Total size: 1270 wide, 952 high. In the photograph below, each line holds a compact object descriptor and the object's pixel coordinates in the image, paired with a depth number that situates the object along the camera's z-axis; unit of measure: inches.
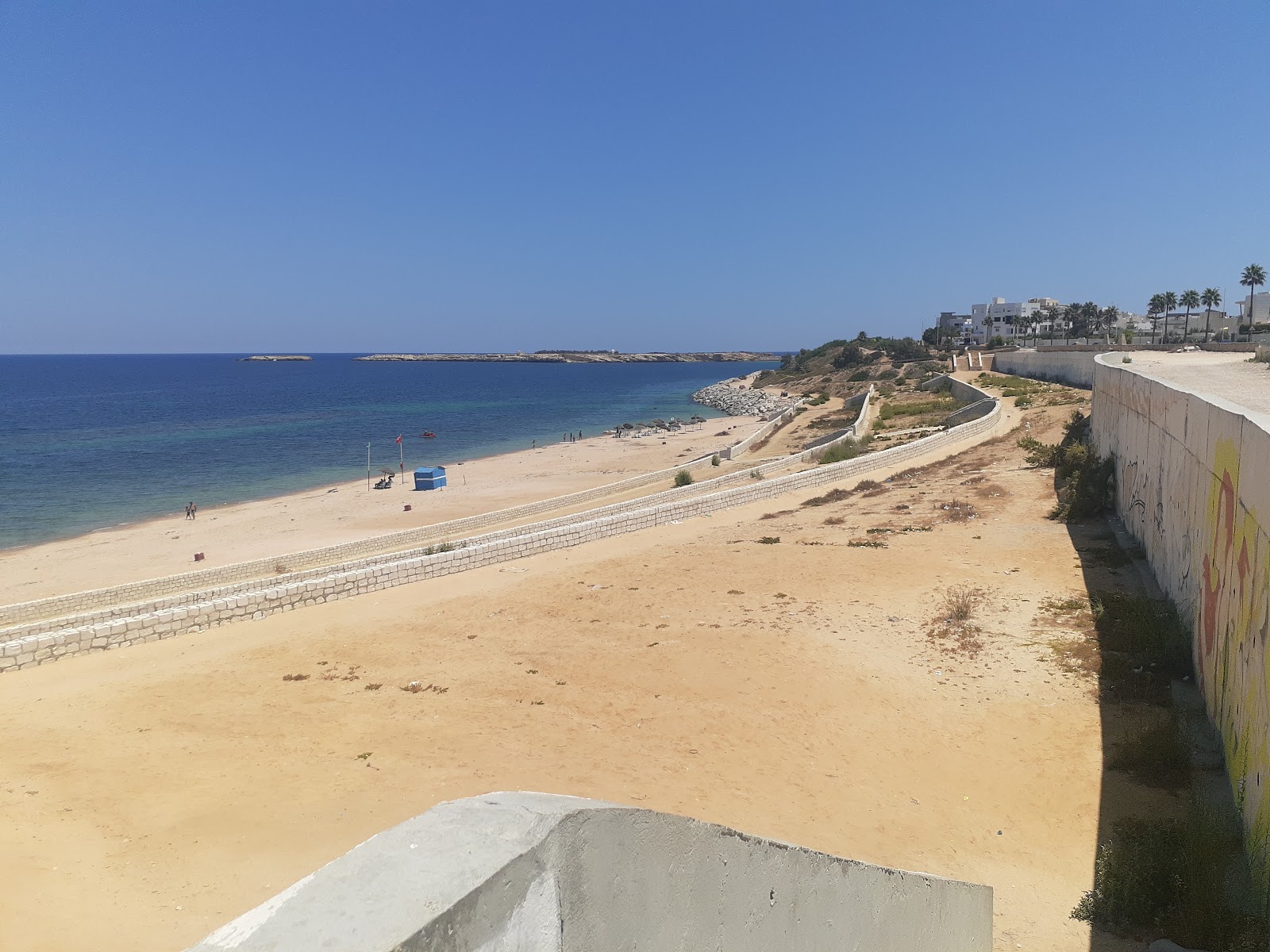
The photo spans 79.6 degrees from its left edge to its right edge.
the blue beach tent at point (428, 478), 1594.5
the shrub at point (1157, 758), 277.0
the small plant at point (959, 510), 717.3
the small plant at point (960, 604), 469.4
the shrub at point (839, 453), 1194.6
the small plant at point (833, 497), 908.6
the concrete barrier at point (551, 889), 68.2
